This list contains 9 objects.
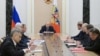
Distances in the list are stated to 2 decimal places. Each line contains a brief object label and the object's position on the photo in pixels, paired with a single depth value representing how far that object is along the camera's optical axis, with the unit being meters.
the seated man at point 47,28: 10.36
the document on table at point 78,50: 5.45
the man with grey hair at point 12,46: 4.69
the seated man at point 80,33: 8.35
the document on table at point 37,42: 6.50
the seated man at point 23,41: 6.29
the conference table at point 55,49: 4.93
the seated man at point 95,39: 5.66
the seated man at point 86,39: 6.82
